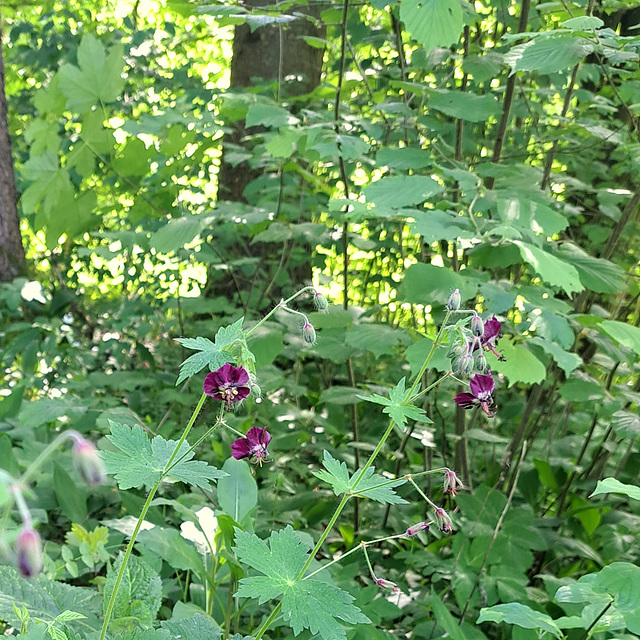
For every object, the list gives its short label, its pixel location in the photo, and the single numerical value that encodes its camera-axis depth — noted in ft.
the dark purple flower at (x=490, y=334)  2.87
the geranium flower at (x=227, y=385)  2.69
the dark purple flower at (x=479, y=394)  2.85
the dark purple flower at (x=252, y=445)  2.85
